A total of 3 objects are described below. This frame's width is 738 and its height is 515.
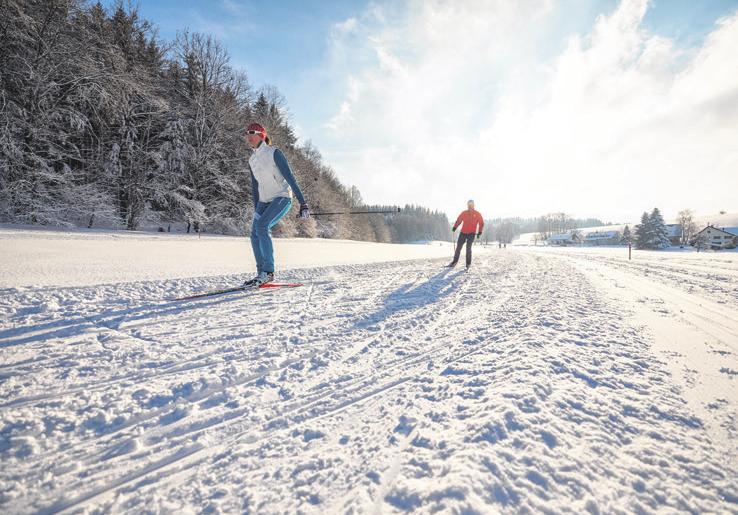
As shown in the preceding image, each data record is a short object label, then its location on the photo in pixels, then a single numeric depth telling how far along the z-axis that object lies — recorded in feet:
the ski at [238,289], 10.55
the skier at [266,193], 12.89
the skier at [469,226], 25.31
